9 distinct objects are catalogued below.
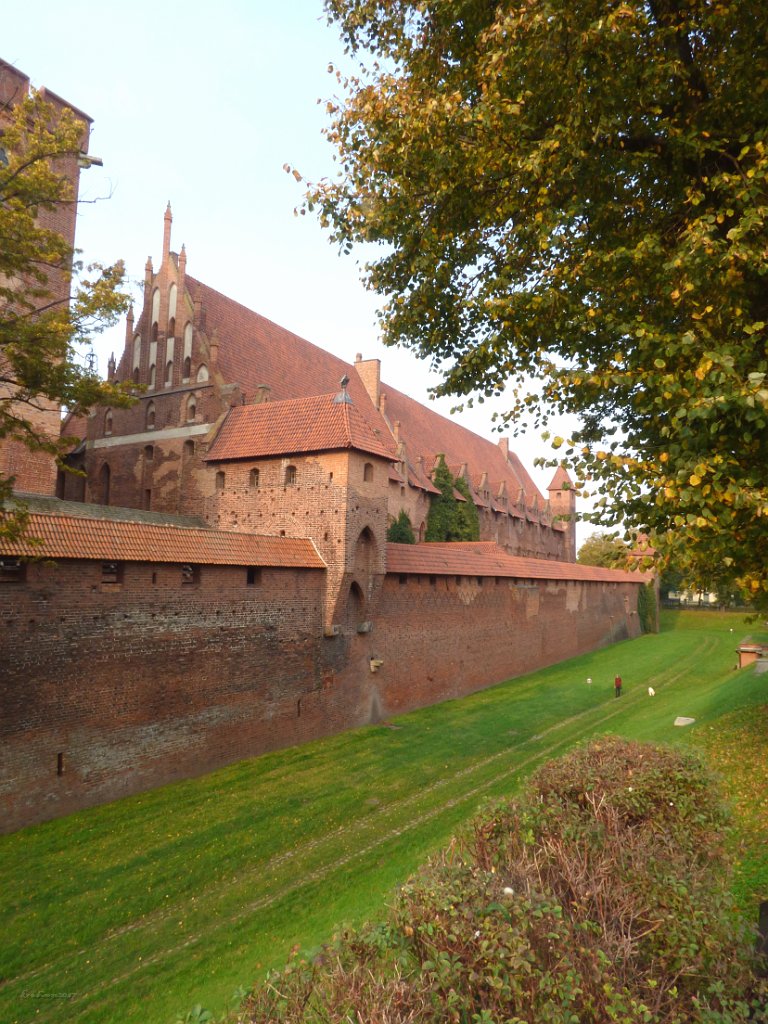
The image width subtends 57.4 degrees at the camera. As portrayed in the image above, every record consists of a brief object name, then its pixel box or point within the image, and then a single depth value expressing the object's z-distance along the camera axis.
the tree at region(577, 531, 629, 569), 65.31
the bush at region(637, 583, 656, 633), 49.12
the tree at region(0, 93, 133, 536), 9.23
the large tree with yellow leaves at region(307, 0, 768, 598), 7.03
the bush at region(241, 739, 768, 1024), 3.69
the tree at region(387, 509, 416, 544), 31.50
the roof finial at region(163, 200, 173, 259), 24.66
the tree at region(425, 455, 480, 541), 37.19
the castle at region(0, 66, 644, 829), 12.51
